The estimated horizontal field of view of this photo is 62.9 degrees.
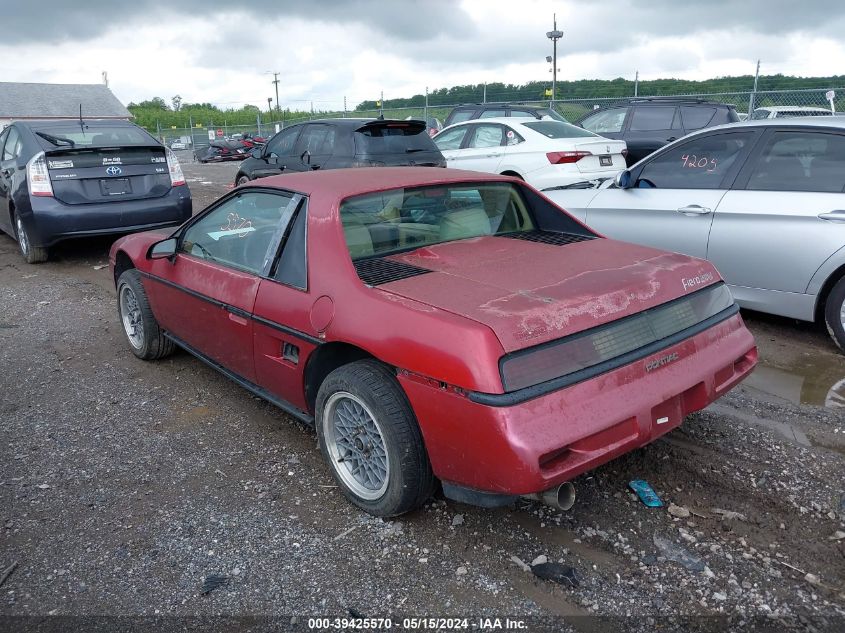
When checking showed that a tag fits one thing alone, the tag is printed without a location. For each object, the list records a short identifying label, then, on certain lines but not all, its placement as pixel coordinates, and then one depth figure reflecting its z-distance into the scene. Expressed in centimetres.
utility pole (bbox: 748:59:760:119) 1458
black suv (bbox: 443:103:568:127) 1186
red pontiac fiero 249
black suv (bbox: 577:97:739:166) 1145
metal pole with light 3098
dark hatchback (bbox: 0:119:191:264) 755
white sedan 922
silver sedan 469
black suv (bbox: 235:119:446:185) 841
